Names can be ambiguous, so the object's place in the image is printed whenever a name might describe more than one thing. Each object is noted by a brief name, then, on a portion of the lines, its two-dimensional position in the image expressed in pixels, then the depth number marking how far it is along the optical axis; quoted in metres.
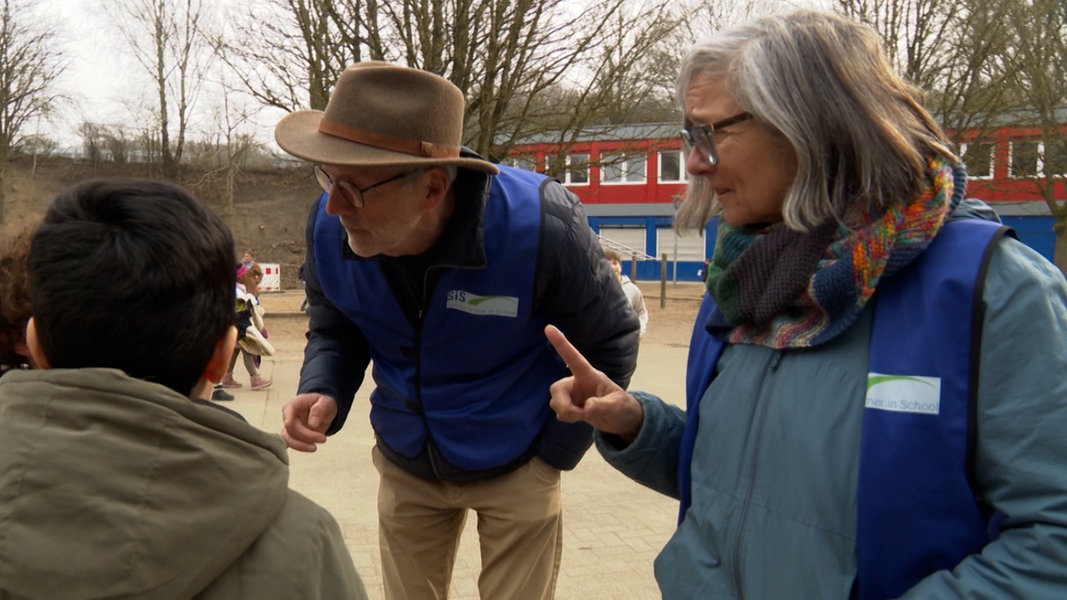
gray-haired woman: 1.34
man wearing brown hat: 2.54
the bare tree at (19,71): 23.22
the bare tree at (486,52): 13.01
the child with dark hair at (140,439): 1.17
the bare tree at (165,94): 30.86
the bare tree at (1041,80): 16.91
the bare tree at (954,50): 16.69
